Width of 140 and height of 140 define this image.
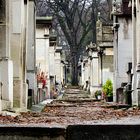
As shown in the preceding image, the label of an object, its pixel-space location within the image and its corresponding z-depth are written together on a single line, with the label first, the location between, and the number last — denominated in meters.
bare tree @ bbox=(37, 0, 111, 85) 63.06
